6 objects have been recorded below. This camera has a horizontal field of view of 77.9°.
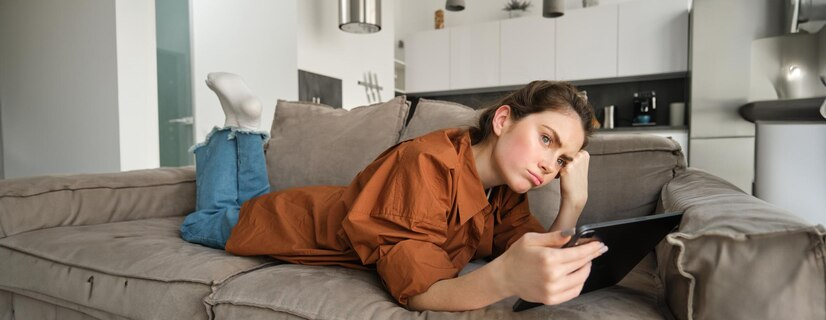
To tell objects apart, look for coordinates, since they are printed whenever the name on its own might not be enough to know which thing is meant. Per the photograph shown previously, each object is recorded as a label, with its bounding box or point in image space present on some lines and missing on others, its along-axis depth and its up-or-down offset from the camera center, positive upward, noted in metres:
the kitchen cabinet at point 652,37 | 4.30 +0.84
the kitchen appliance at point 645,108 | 4.68 +0.24
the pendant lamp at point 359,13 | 3.56 +0.85
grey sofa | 0.65 -0.22
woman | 0.77 -0.17
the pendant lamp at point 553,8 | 3.84 +0.96
